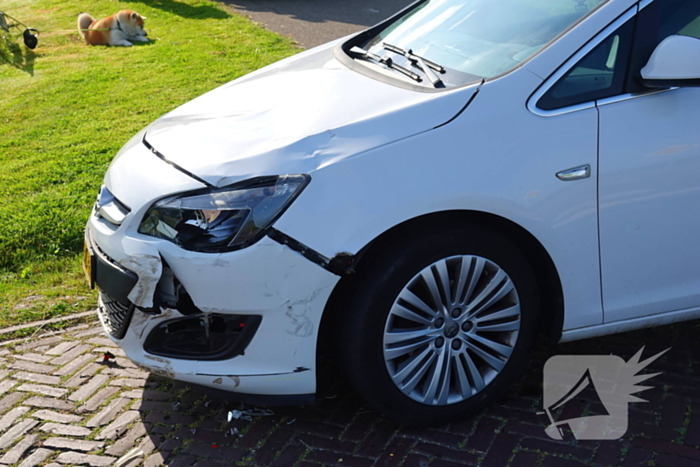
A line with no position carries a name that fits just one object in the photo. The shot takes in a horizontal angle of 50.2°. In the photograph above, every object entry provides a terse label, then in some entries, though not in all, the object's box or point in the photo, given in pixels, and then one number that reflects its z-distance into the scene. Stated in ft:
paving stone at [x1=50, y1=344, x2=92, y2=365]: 12.56
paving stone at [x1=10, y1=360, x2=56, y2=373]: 12.34
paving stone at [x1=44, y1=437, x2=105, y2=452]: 10.31
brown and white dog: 38.75
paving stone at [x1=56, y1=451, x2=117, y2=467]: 10.00
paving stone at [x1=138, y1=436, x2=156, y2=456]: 10.16
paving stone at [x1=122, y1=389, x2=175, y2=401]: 11.35
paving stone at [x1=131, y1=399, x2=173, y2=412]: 11.07
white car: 8.87
